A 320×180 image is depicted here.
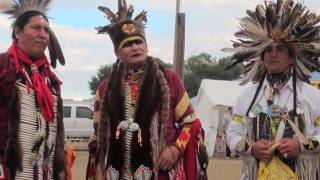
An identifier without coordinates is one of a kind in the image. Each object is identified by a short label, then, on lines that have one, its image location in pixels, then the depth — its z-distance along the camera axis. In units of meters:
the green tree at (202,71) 65.06
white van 22.47
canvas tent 18.98
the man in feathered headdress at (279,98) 4.12
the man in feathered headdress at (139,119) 4.54
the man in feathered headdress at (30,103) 4.14
